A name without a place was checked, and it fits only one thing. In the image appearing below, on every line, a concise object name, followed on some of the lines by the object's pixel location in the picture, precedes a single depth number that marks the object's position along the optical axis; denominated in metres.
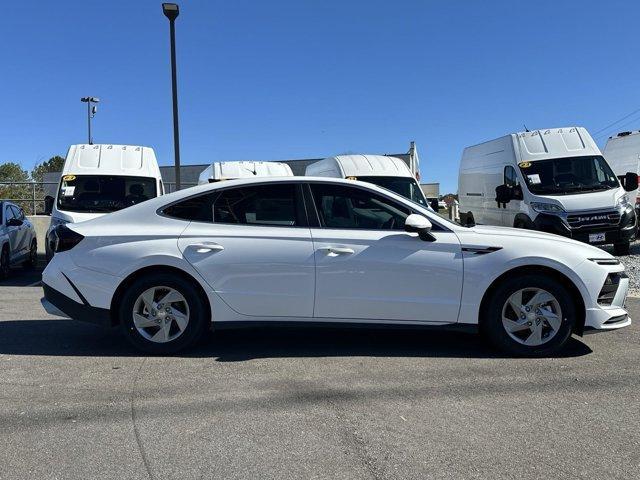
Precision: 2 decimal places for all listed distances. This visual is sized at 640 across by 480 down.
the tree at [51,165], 60.96
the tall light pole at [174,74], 11.80
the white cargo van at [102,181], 10.20
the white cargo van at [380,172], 11.80
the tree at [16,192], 19.52
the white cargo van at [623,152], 16.23
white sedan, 4.94
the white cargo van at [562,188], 11.02
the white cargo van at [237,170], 12.98
